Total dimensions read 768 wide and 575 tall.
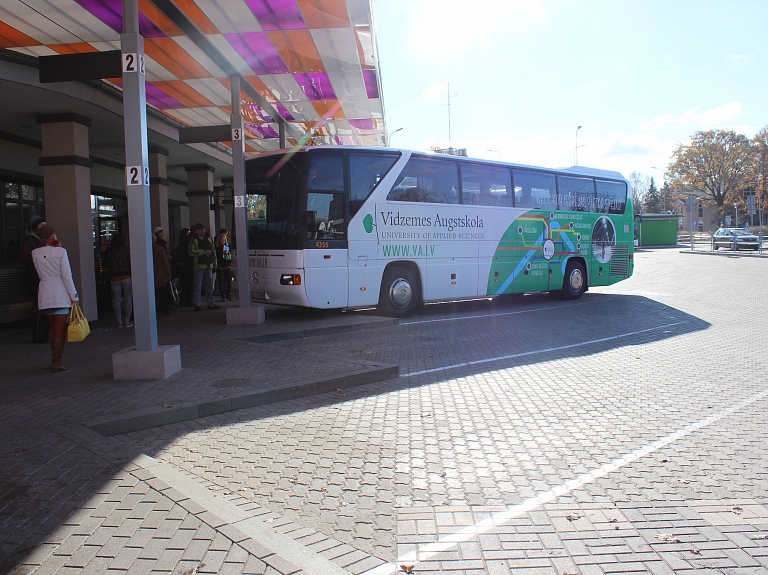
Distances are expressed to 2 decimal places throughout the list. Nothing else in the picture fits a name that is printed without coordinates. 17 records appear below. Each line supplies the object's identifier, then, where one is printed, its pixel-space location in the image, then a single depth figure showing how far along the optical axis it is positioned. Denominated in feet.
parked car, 151.74
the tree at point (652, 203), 391.86
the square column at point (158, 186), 60.10
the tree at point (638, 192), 368.81
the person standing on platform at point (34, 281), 35.42
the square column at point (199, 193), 74.28
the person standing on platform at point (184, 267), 52.03
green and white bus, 42.09
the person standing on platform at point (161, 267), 46.55
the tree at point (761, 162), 234.38
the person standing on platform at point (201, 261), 49.67
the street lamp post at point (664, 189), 316.95
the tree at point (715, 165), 253.44
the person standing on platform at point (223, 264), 60.70
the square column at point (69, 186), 42.09
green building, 200.54
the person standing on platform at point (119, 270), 39.75
